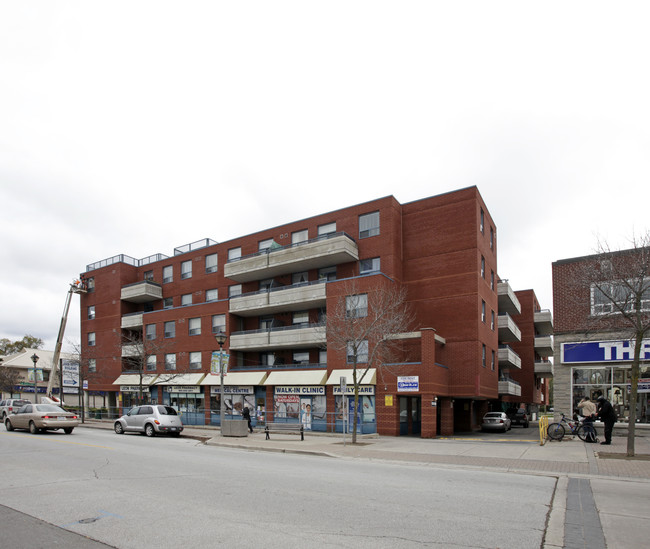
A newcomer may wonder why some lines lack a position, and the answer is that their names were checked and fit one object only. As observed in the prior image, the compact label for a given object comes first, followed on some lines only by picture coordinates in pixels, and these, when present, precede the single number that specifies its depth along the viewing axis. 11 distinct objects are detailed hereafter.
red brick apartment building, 29.81
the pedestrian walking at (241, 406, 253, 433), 28.47
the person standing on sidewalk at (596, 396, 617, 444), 17.78
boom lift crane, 49.03
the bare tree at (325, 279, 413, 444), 25.88
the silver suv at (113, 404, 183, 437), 24.92
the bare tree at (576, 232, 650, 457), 15.56
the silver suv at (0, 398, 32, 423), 32.44
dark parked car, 41.50
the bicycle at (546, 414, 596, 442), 20.28
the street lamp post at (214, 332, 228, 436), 23.53
